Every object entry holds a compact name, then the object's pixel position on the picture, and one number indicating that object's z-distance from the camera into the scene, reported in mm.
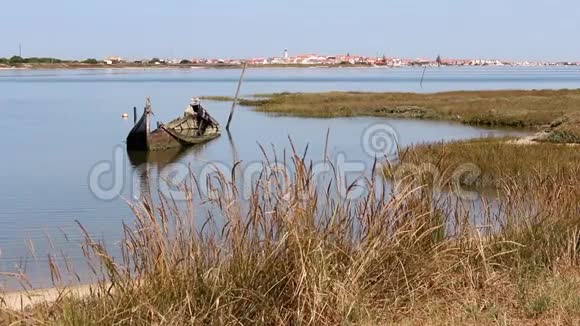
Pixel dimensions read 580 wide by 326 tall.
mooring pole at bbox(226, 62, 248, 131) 38597
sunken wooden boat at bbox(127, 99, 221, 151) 28438
